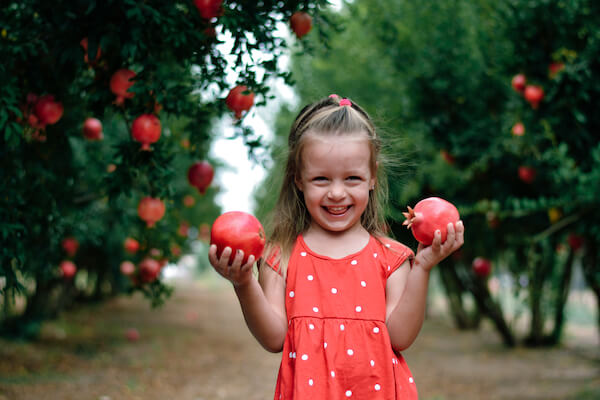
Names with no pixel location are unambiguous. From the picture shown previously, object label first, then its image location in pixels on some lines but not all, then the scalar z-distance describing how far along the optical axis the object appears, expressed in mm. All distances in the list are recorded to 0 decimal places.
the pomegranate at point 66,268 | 5832
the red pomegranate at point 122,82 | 2436
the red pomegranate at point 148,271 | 3600
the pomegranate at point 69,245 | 5054
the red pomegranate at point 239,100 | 2494
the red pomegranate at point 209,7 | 2318
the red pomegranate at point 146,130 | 2467
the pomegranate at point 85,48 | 2468
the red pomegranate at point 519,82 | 4098
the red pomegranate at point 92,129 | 3600
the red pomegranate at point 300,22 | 2566
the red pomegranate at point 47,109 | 2717
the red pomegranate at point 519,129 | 4391
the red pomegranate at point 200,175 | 3383
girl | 1737
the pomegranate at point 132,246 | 5188
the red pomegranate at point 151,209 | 2916
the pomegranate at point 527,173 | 4824
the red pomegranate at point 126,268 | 6020
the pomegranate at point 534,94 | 3988
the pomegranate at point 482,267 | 6621
